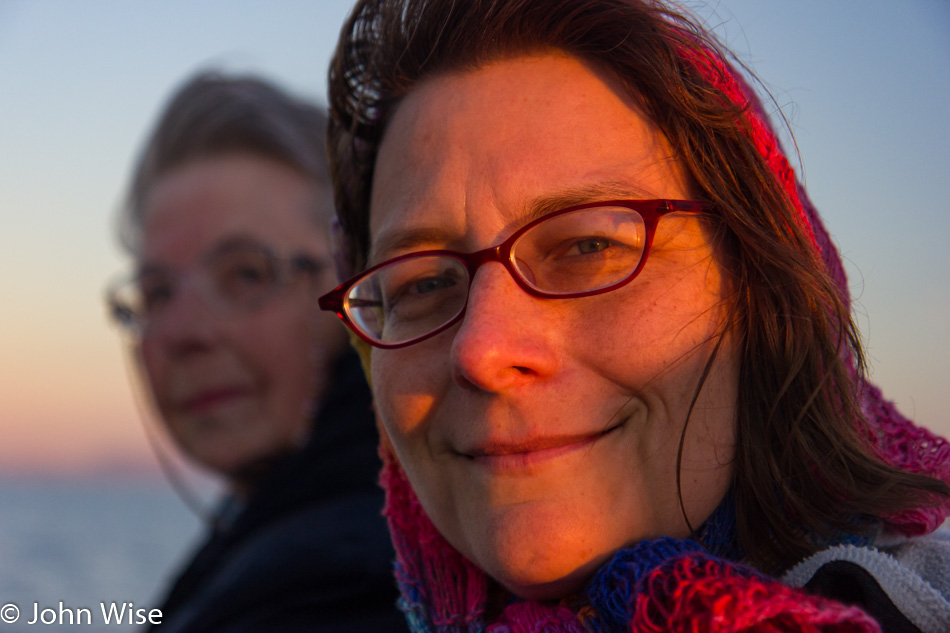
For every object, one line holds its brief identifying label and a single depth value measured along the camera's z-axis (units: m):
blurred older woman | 0.93
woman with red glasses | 0.63
